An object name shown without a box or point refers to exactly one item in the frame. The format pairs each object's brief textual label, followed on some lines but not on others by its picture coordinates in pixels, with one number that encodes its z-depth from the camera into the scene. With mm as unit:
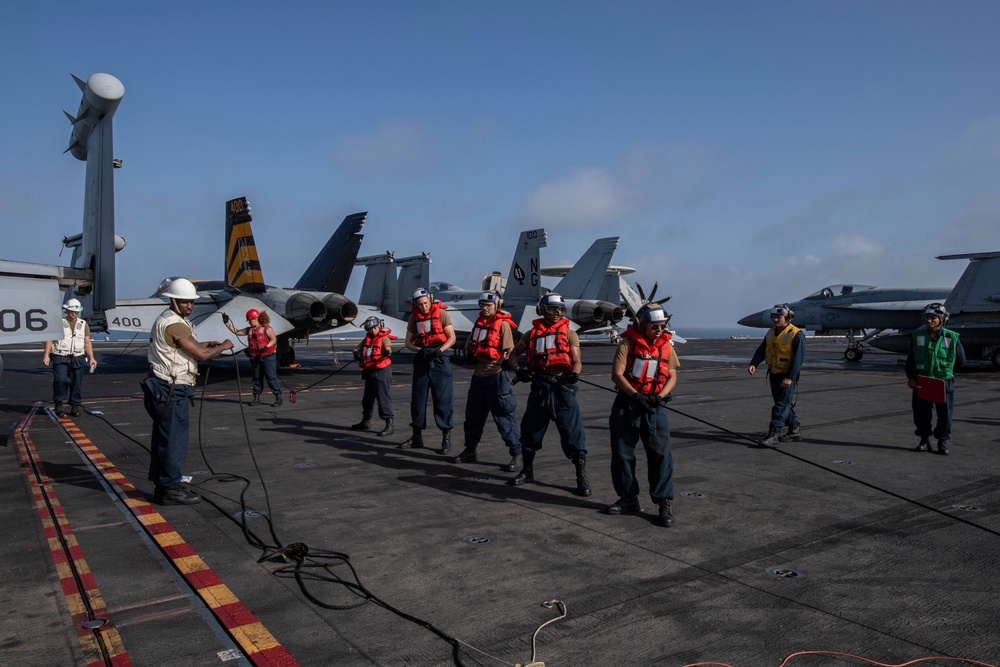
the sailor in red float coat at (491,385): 7887
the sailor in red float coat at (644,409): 5828
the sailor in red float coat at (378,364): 10203
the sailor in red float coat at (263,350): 13273
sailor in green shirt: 8805
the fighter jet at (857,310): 27453
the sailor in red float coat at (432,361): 8789
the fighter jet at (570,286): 23812
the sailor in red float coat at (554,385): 6641
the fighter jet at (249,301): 19766
